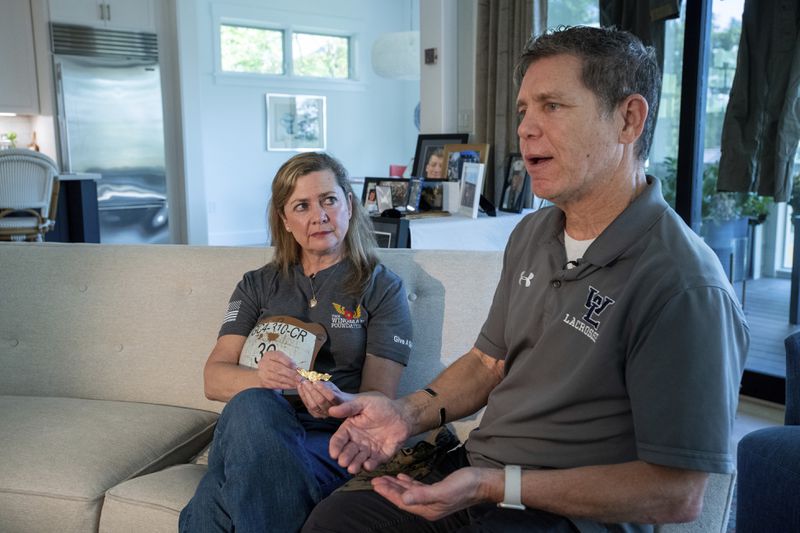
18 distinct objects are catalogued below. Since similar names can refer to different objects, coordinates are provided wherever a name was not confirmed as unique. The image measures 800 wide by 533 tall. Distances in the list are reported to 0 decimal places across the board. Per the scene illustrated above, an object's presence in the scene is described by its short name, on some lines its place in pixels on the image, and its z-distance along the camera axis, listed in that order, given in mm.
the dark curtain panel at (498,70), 3822
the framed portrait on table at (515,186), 3641
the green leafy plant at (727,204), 3457
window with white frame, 8141
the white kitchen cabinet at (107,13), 6121
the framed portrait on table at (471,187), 3303
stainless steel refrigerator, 6195
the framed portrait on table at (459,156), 3650
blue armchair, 1365
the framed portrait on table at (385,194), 3383
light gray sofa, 1583
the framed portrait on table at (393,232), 2916
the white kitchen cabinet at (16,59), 6145
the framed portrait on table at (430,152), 3949
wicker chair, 4879
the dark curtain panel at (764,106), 2879
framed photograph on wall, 8484
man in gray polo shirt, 977
